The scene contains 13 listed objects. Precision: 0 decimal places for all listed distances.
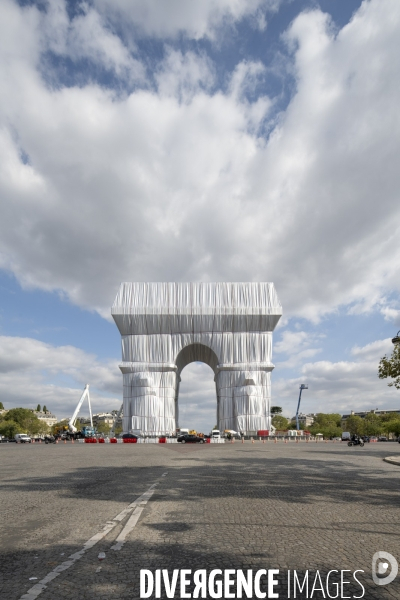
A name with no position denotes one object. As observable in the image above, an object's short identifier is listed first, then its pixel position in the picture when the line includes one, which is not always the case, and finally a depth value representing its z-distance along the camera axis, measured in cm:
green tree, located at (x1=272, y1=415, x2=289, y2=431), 14298
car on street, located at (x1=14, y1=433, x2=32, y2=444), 6476
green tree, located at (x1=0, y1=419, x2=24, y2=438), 10131
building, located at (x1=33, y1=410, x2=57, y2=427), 19665
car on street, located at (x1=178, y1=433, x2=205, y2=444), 4478
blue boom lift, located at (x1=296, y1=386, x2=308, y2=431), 10450
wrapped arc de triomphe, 5456
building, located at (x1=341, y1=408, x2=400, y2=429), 18130
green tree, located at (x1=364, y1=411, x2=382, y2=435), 10572
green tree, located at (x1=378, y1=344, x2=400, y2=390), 2094
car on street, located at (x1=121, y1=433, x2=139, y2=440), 4712
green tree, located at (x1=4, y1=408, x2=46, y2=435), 11262
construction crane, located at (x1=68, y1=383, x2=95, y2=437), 6130
